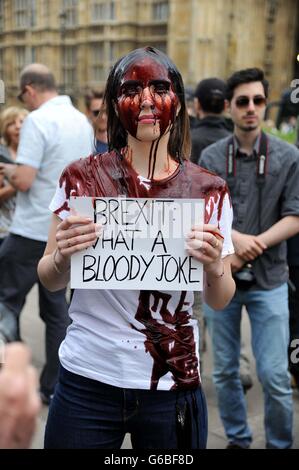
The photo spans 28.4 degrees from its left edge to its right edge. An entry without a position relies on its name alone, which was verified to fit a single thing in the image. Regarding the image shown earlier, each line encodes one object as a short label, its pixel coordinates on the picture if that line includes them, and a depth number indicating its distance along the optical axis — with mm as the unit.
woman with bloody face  1666
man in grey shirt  2836
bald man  3568
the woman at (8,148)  4277
